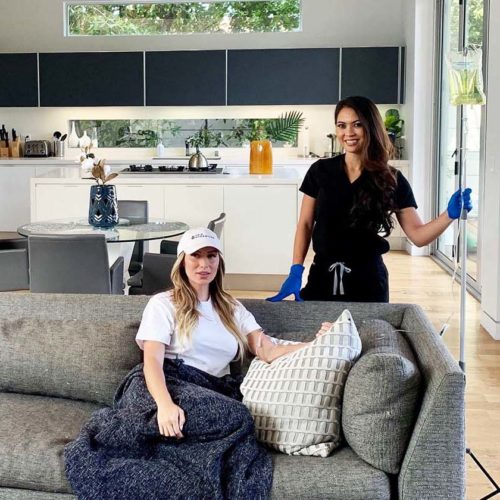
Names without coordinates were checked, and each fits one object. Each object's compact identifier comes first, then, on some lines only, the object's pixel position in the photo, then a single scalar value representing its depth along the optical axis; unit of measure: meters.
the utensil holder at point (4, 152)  9.86
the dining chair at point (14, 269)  4.94
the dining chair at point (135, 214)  5.66
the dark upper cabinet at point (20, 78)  9.65
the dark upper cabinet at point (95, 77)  9.50
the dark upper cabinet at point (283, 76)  9.22
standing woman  3.08
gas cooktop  7.04
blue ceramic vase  5.02
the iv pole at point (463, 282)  2.94
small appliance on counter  9.76
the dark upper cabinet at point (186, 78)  9.36
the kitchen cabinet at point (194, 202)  6.54
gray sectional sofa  2.26
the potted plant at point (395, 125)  8.98
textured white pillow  2.42
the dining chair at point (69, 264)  4.31
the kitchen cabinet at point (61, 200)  6.63
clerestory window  9.60
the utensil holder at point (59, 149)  9.84
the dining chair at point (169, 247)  5.71
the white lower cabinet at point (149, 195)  6.62
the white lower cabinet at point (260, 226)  6.51
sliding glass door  6.64
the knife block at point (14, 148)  9.85
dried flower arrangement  5.01
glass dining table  4.77
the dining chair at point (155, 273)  4.91
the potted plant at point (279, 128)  9.60
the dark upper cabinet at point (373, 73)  9.09
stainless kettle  7.14
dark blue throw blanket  2.24
